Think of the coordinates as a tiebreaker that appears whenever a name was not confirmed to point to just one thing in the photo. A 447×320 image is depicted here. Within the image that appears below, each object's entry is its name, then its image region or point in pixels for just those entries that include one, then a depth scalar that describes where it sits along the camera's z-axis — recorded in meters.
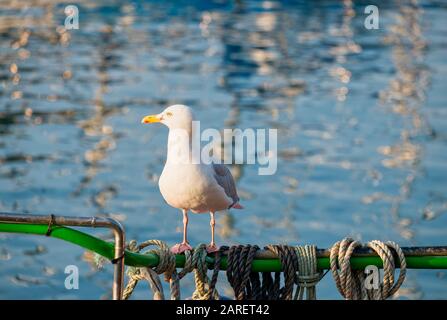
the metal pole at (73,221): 7.18
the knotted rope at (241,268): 8.11
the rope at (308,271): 8.09
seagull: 8.97
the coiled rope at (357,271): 7.98
